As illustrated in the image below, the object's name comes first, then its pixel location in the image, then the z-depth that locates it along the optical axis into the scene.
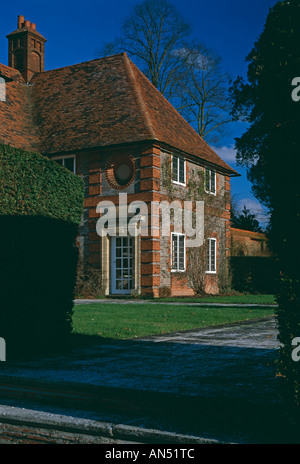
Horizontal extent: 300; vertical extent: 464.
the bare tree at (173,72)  34.44
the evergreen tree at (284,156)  4.75
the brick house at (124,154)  22.23
